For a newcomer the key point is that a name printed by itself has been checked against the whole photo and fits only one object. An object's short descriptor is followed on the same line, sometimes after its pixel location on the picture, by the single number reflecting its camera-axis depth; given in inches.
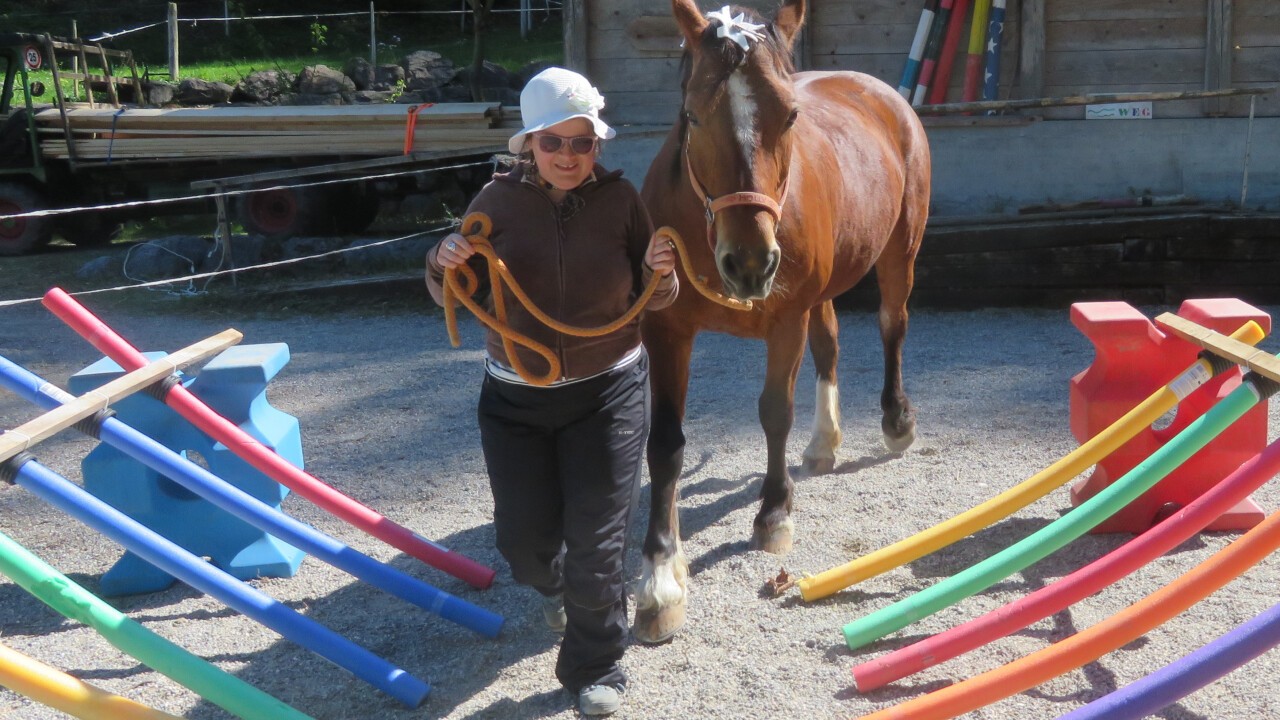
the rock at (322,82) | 601.0
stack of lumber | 368.5
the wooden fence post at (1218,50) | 309.1
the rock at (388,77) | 624.1
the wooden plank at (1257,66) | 310.7
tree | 434.9
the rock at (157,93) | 540.4
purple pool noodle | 84.4
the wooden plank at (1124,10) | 313.3
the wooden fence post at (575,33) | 330.3
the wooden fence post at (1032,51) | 315.6
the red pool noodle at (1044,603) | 113.7
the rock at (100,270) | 396.2
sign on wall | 312.5
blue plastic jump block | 145.9
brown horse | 113.6
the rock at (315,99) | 573.3
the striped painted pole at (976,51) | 316.2
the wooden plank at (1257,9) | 306.5
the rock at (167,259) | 384.2
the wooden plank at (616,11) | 332.2
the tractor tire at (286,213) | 419.2
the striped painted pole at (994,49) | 315.3
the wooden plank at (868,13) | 325.7
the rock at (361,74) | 624.1
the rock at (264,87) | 596.4
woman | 110.1
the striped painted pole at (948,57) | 317.4
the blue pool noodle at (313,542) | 128.1
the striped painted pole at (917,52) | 316.8
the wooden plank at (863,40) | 328.2
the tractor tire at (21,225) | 442.9
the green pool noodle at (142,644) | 94.4
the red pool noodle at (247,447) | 130.3
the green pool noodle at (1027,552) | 121.3
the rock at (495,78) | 559.5
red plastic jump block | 150.2
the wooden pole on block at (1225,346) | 113.9
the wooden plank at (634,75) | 336.2
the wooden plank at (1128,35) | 315.0
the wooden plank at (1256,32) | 308.5
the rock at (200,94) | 574.9
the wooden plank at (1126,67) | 316.8
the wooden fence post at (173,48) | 605.0
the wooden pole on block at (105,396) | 102.5
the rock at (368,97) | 553.1
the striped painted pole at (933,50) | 316.8
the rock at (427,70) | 609.6
